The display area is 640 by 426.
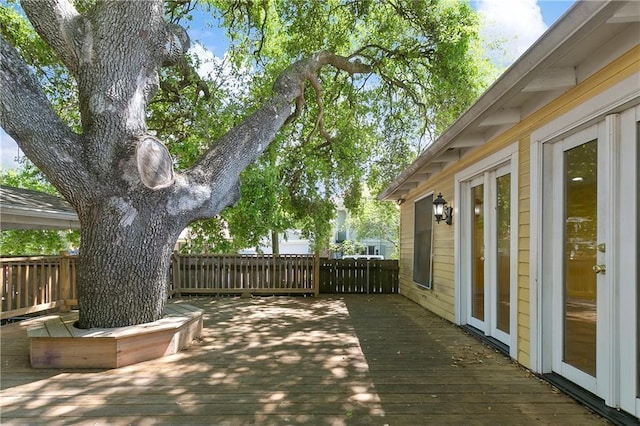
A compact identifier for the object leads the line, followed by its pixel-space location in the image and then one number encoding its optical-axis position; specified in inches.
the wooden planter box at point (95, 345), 135.2
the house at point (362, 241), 928.3
